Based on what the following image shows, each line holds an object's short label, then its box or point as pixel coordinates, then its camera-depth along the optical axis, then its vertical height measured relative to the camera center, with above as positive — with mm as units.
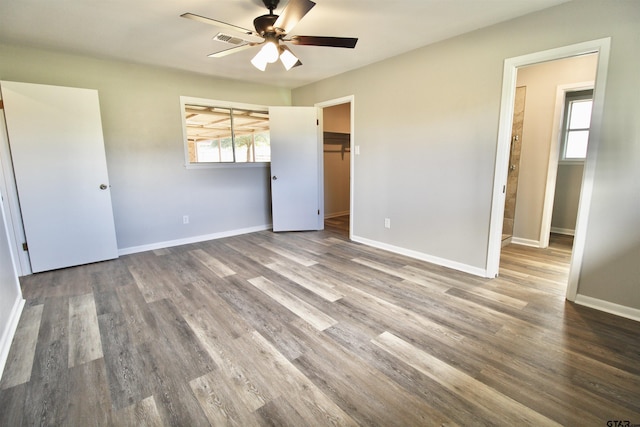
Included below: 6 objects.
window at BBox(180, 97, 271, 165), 4320 +562
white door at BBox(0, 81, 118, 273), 3008 -38
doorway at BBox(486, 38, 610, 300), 2199 +186
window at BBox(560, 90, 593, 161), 4262 +603
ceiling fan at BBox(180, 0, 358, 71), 2018 +1033
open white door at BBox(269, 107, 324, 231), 4738 -22
